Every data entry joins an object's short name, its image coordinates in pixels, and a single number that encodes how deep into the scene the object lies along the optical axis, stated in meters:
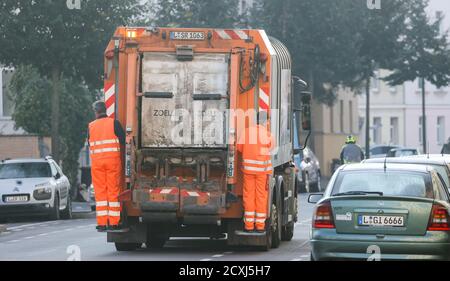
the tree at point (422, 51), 70.00
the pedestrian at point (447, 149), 52.22
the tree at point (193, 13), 59.69
